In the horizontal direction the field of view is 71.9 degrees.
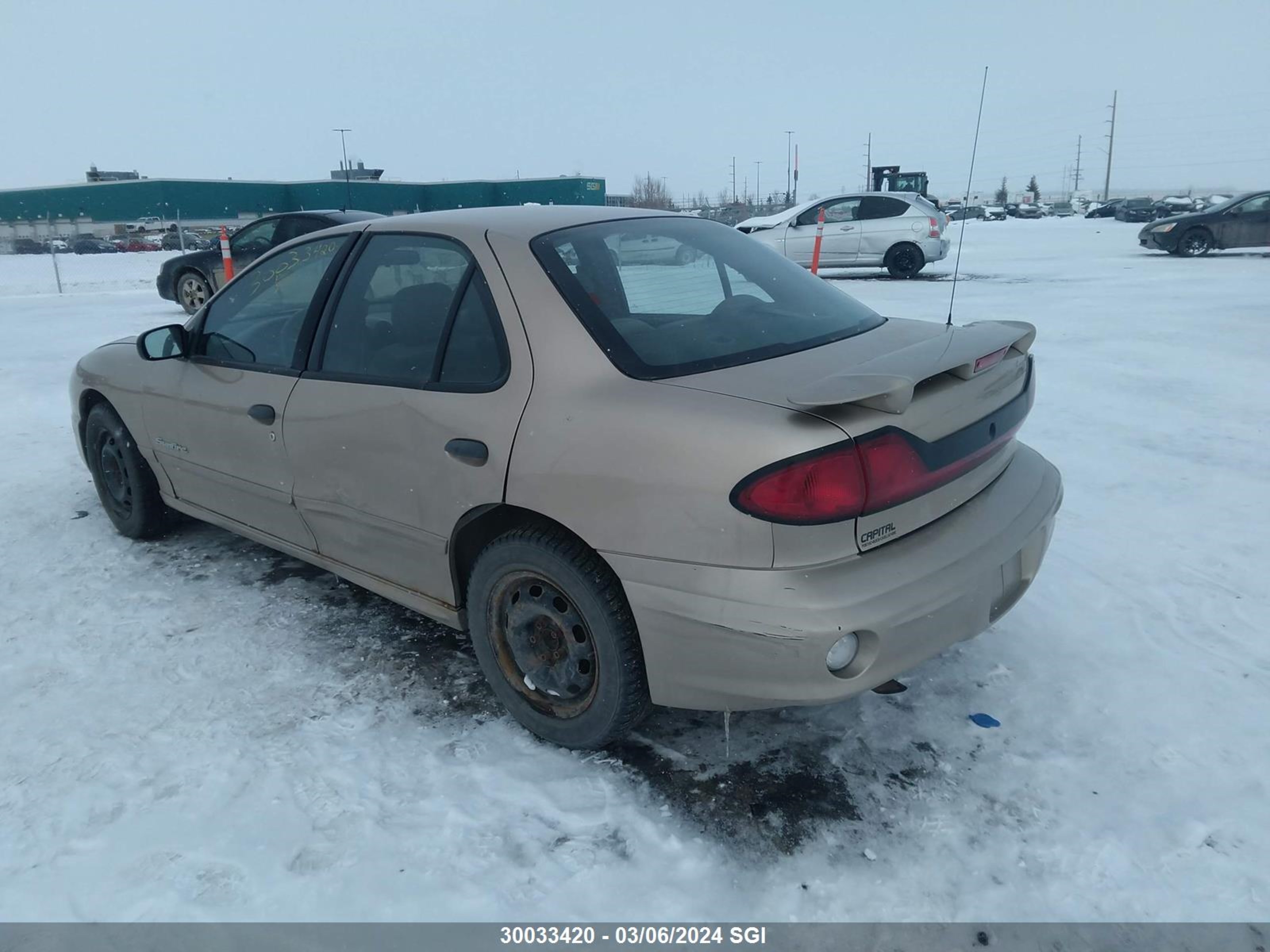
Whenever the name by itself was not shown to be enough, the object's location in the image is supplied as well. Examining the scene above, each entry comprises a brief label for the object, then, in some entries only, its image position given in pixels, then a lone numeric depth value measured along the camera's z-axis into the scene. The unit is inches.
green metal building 2121.1
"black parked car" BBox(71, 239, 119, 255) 1557.6
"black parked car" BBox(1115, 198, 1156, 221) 1496.1
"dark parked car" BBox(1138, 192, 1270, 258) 685.9
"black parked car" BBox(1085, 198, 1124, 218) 1756.9
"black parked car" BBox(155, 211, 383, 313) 484.7
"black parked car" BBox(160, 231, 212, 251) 1337.4
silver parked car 597.3
